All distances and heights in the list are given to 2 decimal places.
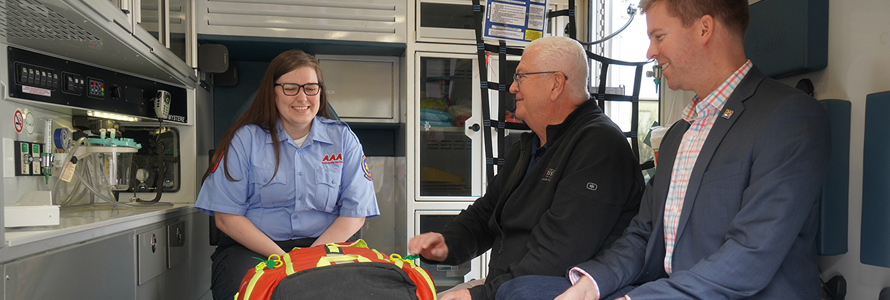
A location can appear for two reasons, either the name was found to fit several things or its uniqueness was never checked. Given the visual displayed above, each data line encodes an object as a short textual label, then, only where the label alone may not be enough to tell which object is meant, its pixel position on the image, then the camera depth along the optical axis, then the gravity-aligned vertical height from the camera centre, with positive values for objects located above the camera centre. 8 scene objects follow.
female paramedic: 2.10 -0.14
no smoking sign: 1.95 +0.08
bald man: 1.46 -0.13
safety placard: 2.94 +0.65
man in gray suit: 1.00 -0.09
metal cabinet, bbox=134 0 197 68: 2.21 +0.54
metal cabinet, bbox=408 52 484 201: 3.49 +0.09
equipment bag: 1.24 -0.30
